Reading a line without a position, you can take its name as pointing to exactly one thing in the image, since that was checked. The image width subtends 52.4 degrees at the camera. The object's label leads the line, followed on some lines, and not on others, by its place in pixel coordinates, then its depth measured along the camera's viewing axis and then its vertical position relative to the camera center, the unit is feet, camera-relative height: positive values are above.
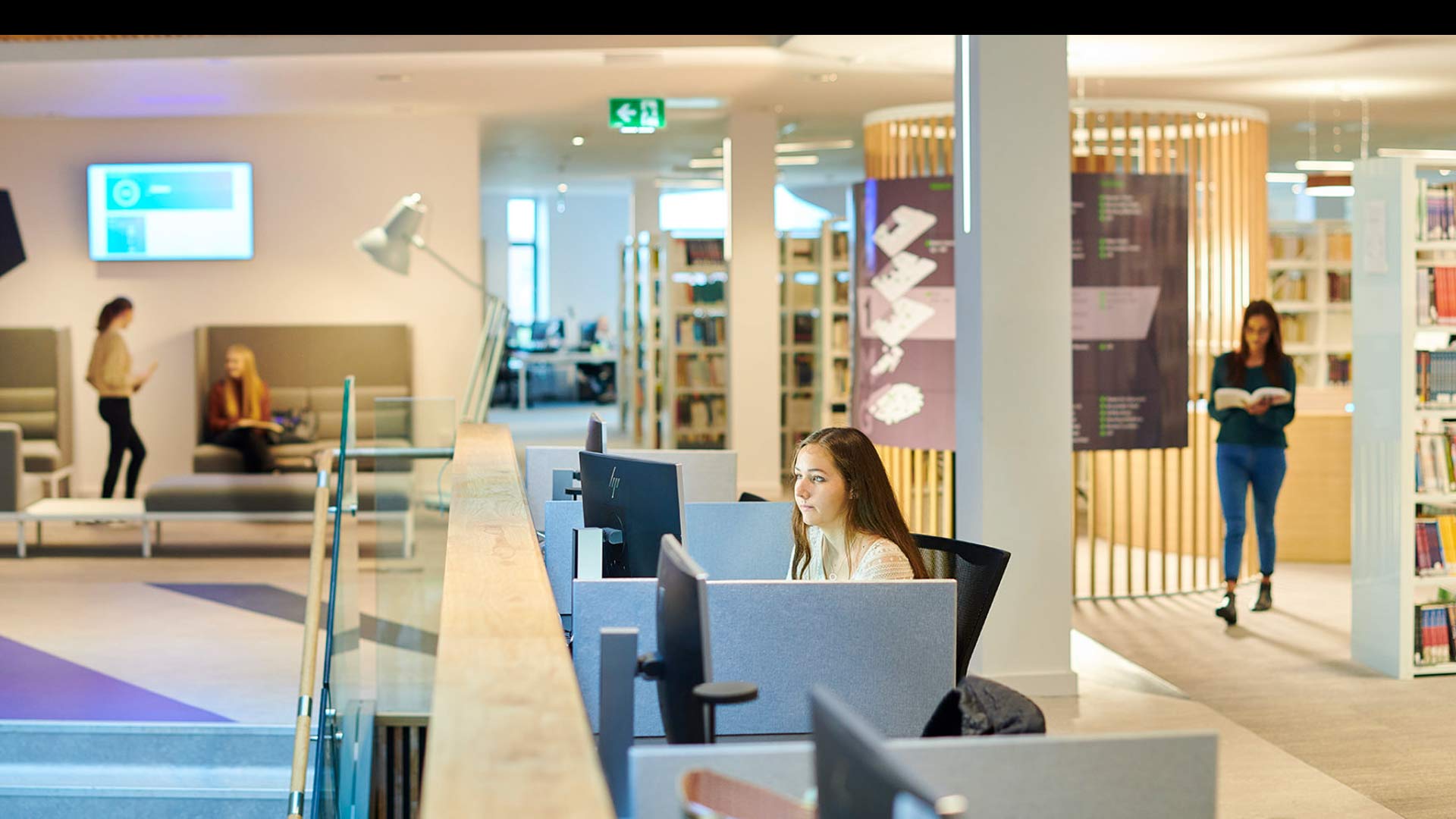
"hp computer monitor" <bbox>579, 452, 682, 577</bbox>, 10.15 -1.01
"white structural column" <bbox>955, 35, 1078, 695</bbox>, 17.56 +0.27
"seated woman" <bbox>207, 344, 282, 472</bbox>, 33.94 -1.07
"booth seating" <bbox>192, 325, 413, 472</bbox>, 37.55 +0.13
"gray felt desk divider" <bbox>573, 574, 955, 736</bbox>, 9.09 -1.72
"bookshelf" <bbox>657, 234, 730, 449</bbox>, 41.19 +0.64
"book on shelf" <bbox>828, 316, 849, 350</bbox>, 38.58 +0.72
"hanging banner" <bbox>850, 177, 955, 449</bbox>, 22.58 +0.78
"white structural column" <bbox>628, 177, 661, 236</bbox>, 59.57 +6.47
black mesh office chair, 10.75 -1.69
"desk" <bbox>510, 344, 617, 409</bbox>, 62.34 +0.26
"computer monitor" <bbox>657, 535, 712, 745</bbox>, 7.01 -1.37
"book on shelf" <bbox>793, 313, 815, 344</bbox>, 39.81 +0.96
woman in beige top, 32.94 -0.23
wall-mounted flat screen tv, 37.19 +3.97
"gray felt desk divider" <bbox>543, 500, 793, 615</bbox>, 13.07 -1.56
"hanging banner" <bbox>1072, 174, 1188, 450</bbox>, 21.84 +0.78
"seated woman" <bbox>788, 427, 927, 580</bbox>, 11.42 -1.05
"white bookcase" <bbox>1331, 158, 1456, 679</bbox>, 19.03 -0.73
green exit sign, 34.12 +5.80
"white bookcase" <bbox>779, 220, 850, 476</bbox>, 38.50 +1.04
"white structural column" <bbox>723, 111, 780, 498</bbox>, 37.06 +1.38
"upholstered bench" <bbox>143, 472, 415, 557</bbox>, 29.45 -2.65
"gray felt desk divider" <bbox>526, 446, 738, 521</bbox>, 15.61 -1.10
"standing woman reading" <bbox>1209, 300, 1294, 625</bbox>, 22.81 -1.04
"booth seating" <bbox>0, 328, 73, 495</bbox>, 36.37 -0.41
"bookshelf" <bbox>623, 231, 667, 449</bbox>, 43.70 +0.62
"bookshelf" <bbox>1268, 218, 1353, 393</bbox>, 40.27 +1.85
